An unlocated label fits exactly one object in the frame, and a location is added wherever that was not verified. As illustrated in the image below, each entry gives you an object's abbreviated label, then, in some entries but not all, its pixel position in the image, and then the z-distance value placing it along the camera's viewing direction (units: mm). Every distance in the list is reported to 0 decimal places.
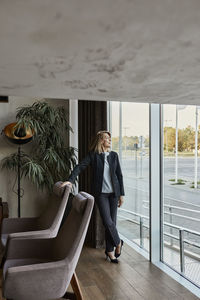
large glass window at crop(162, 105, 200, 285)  2883
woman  3605
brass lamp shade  4379
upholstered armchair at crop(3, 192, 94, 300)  1962
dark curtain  4195
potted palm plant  4379
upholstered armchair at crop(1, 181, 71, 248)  2842
